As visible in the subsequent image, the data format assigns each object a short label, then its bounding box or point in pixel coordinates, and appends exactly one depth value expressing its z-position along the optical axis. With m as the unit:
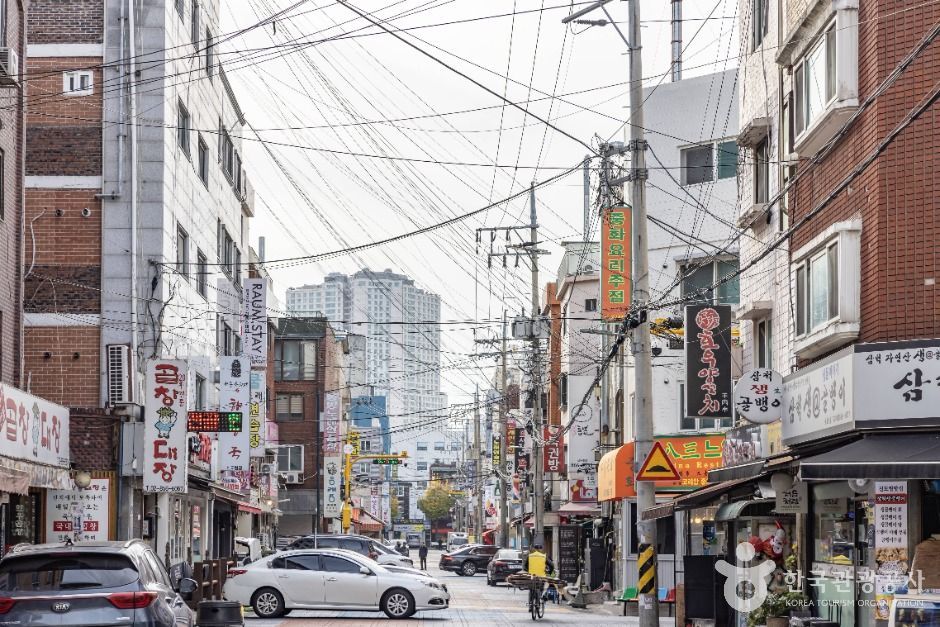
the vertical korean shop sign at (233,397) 42.19
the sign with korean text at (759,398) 21.80
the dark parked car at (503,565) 59.31
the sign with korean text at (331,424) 82.62
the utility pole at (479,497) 105.03
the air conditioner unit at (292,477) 83.69
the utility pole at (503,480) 75.12
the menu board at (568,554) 54.69
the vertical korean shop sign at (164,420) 30.86
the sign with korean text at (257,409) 53.62
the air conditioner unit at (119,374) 32.34
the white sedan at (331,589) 31.81
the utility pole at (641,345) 23.84
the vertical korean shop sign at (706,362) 26.00
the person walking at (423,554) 73.54
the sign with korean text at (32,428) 22.94
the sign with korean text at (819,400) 18.25
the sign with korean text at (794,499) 22.27
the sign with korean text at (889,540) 17.52
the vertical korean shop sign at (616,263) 34.44
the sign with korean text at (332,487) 80.88
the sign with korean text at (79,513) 30.02
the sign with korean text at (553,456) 60.19
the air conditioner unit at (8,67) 23.23
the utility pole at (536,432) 52.22
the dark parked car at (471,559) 76.56
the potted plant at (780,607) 19.80
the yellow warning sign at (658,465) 22.41
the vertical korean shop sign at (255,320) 42.31
